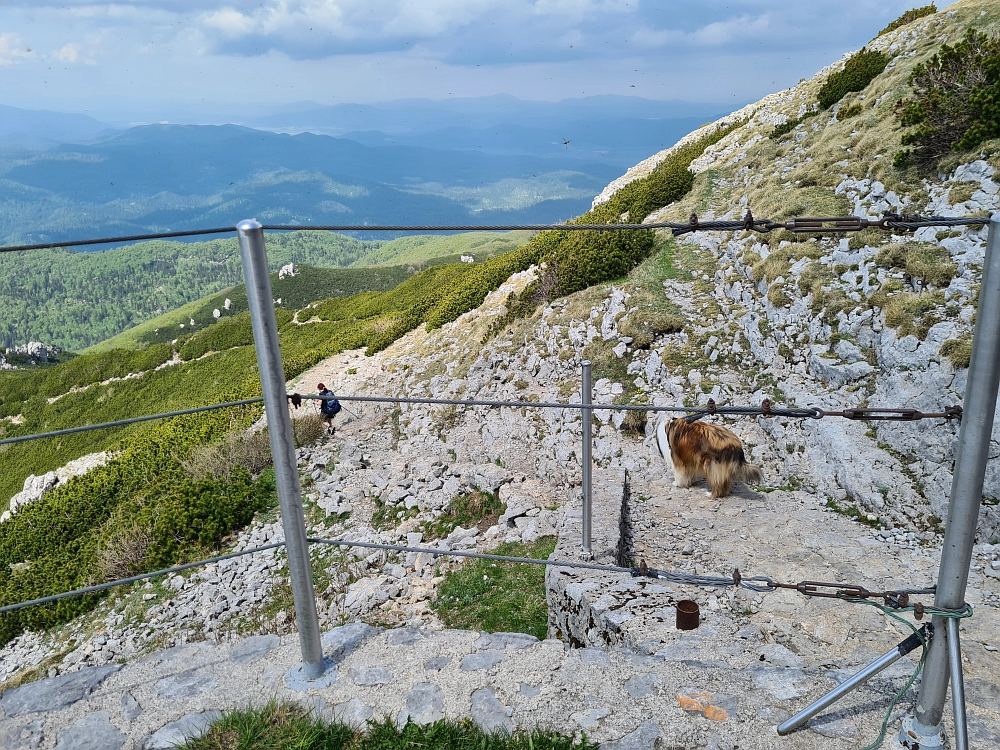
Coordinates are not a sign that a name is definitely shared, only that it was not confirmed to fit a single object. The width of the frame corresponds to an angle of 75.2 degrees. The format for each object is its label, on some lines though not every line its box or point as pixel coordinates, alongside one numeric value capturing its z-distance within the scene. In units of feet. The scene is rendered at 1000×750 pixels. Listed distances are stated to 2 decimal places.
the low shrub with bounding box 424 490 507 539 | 28.55
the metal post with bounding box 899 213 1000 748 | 7.60
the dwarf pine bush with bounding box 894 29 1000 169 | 39.09
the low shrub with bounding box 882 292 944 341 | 27.37
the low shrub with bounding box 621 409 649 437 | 33.22
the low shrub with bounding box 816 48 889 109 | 61.26
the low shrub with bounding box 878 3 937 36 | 69.15
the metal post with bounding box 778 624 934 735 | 9.25
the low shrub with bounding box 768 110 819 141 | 64.54
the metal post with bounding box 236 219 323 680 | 9.14
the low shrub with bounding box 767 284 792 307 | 35.78
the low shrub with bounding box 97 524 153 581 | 32.27
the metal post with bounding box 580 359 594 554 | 17.76
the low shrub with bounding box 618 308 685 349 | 38.78
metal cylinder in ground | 14.06
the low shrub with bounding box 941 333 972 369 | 24.61
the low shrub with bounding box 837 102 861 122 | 56.59
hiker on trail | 41.93
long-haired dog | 25.52
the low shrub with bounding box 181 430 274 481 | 39.14
